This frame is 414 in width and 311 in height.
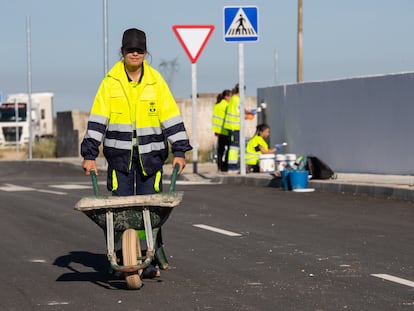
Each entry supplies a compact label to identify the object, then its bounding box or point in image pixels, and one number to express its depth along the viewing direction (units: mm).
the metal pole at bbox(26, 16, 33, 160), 53375
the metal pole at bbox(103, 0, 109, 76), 38000
